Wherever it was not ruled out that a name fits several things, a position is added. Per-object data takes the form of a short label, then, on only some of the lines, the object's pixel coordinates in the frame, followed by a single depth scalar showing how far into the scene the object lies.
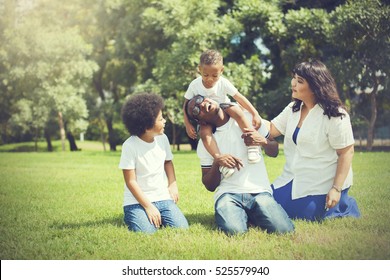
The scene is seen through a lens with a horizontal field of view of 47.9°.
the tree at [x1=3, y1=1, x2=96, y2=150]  13.59
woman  3.79
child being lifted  3.80
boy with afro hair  3.84
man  3.67
